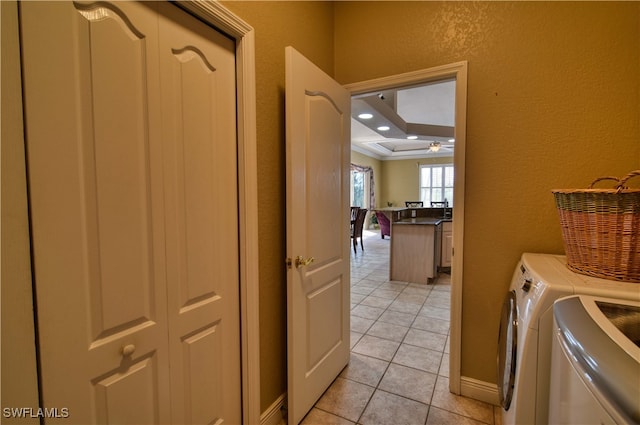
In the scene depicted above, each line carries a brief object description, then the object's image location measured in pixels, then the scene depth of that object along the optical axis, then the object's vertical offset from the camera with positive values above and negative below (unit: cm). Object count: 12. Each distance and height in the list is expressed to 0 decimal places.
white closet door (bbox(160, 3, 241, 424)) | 106 -7
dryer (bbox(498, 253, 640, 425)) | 96 -47
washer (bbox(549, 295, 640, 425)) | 50 -33
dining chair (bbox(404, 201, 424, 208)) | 720 -10
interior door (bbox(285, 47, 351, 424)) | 145 -17
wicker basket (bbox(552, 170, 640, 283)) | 100 -12
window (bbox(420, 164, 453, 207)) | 960 +57
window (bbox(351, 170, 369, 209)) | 943 +37
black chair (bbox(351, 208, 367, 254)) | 606 -56
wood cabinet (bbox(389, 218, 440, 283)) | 405 -73
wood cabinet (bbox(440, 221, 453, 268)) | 446 -71
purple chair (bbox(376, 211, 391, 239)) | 776 -68
